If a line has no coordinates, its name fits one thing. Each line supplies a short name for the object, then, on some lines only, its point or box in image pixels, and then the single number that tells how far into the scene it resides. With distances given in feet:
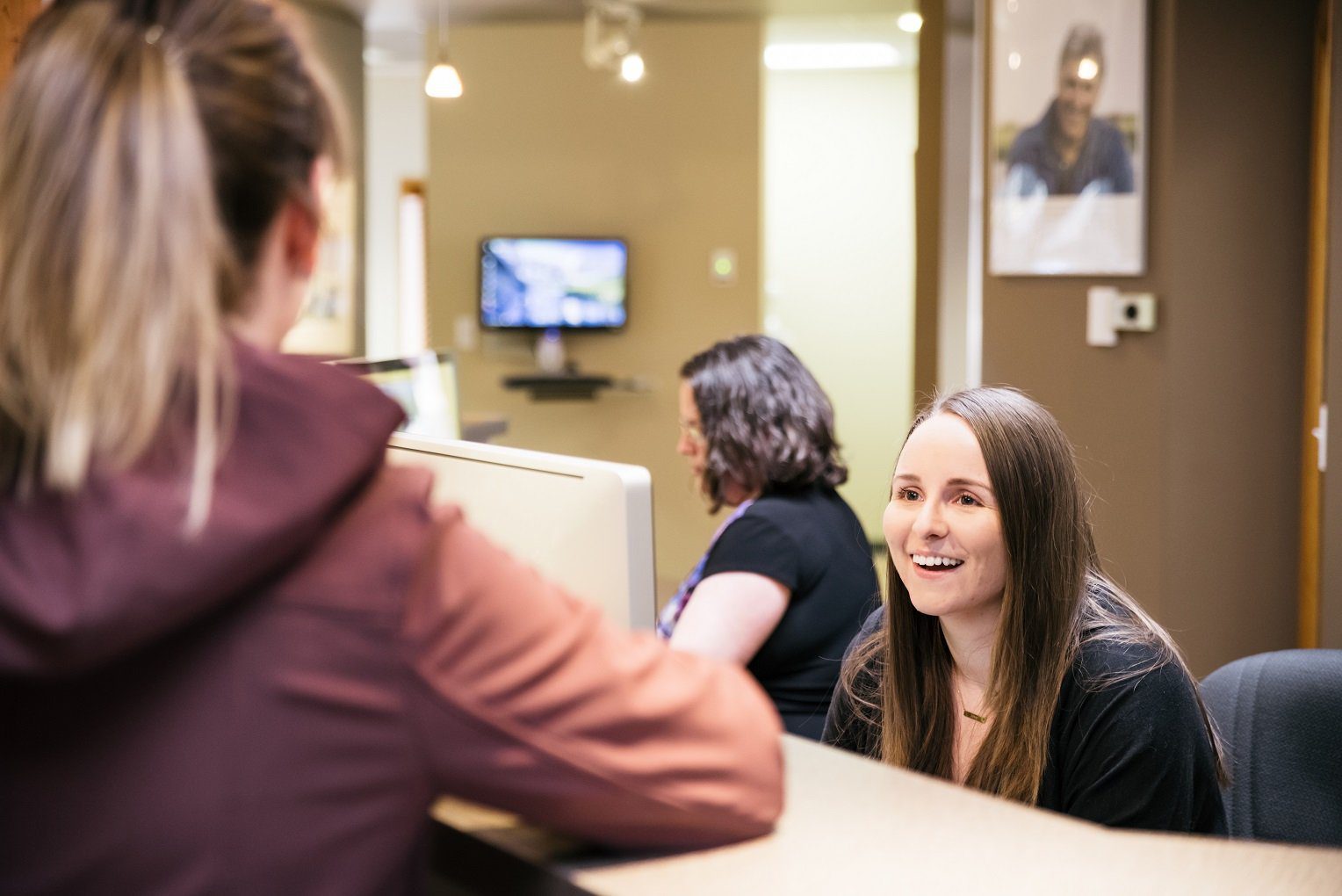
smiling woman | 4.82
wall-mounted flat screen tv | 20.89
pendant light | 16.89
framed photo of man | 11.16
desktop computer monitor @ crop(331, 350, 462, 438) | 10.59
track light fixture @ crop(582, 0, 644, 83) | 19.03
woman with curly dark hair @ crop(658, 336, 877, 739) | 6.95
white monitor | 3.60
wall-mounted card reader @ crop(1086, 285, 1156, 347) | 11.14
